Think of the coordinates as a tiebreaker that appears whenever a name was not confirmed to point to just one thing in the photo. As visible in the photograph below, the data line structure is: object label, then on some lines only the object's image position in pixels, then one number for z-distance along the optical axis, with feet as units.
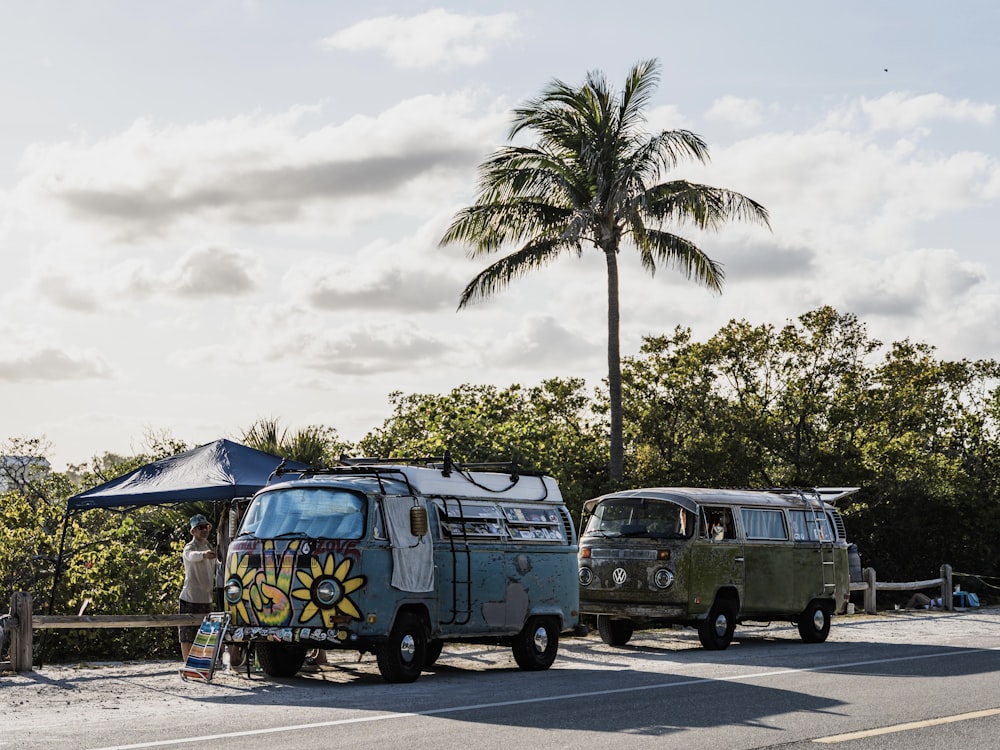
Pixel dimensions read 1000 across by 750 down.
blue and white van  47.19
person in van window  66.03
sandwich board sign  48.01
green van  64.39
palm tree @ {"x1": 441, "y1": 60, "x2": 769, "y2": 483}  97.04
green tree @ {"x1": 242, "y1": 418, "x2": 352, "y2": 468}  78.89
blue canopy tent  57.41
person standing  52.75
